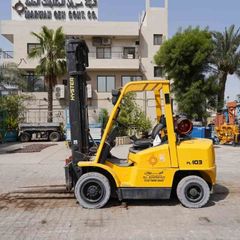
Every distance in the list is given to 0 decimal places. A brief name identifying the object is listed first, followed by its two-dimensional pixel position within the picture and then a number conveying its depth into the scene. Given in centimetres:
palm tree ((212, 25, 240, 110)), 1981
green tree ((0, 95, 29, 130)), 1840
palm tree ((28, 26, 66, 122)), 1936
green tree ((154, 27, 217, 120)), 1710
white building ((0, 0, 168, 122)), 2262
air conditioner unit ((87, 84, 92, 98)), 2228
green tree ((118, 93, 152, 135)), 1553
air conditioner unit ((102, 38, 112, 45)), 2359
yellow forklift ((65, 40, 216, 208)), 461
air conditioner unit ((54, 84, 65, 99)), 2182
